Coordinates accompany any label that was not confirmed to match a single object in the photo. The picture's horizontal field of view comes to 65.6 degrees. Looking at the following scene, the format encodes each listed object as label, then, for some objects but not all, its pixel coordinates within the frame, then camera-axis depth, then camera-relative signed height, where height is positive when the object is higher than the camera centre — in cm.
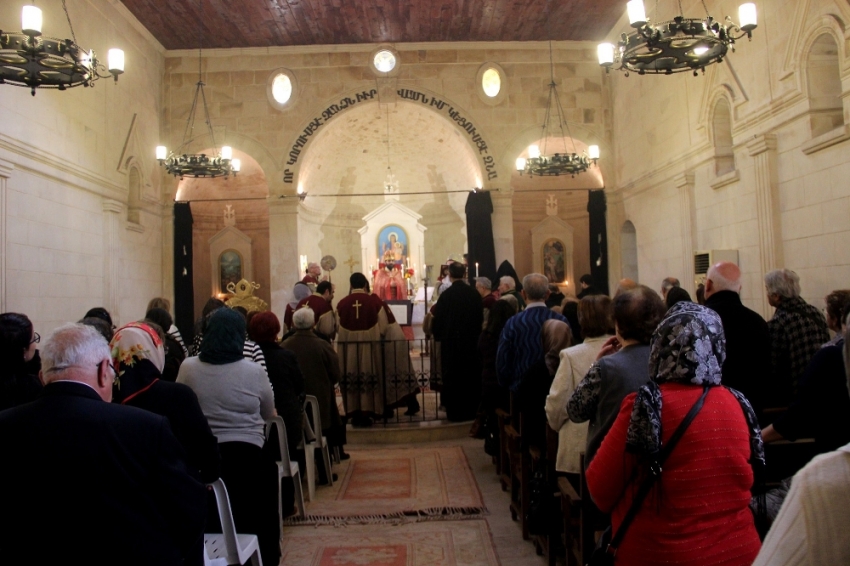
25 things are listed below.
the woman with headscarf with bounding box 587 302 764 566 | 174 -43
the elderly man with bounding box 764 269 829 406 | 407 -28
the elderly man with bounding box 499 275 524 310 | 657 +12
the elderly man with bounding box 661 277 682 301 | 649 +9
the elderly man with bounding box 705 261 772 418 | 329 -32
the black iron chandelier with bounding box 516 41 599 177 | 1071 +219
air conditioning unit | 833 +41
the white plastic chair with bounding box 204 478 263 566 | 277 -99
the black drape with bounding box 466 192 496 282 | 1253 +127
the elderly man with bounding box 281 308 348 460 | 528 -43
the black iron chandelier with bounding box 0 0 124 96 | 561 +236
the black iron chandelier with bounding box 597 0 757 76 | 616 +244
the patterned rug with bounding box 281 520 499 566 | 385 -150
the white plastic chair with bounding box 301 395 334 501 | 487 -104
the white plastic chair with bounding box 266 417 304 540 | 402 -91
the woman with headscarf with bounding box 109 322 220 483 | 249 -32
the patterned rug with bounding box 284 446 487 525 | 462 -148
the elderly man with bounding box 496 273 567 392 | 423 -30
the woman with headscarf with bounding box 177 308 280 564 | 320 -51
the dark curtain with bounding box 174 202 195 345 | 1270 +66
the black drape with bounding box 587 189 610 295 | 1271 +108
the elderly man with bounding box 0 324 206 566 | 167 -40
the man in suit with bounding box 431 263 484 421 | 688 -33
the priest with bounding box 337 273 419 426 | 679 -55
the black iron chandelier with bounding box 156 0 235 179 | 1045 +234
